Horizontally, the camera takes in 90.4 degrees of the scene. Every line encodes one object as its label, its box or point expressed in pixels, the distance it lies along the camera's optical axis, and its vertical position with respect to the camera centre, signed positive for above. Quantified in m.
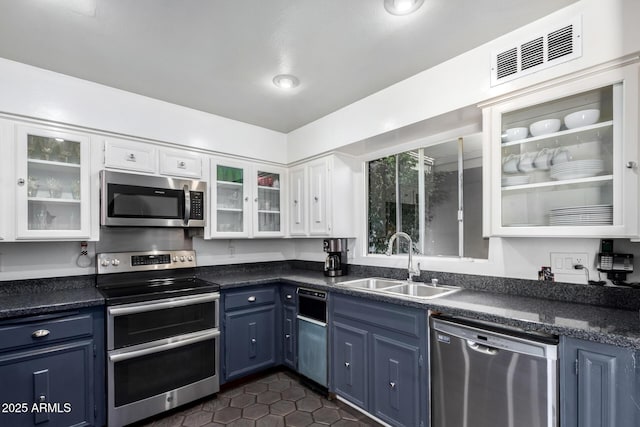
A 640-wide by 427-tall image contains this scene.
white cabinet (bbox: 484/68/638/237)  1.46 +0.28
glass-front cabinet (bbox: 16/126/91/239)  2.12 +0.21
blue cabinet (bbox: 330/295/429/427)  1.90 -0.97
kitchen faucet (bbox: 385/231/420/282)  2.51 -0.43
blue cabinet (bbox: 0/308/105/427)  1.81 -0.94
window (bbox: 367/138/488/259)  2.49 +0.12
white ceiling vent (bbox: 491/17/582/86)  1.61 +0.87
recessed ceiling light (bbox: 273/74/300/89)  2.33 +1.00
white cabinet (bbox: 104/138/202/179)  2.50 +0.47
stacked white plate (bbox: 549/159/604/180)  1.58 +0.22
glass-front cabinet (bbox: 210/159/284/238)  3.08 +0.14
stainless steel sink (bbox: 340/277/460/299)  2.31 -0.59
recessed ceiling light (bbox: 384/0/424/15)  1.57 +1.04
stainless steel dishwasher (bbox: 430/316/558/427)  1.40 -0.80
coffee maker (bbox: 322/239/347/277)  3.05 -0.43
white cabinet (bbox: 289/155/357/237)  3.08 +0.15
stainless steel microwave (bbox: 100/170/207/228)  2.41 +0.11
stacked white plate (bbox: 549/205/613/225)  1.53 -0.01
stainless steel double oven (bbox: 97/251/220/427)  2.13 -0.90
